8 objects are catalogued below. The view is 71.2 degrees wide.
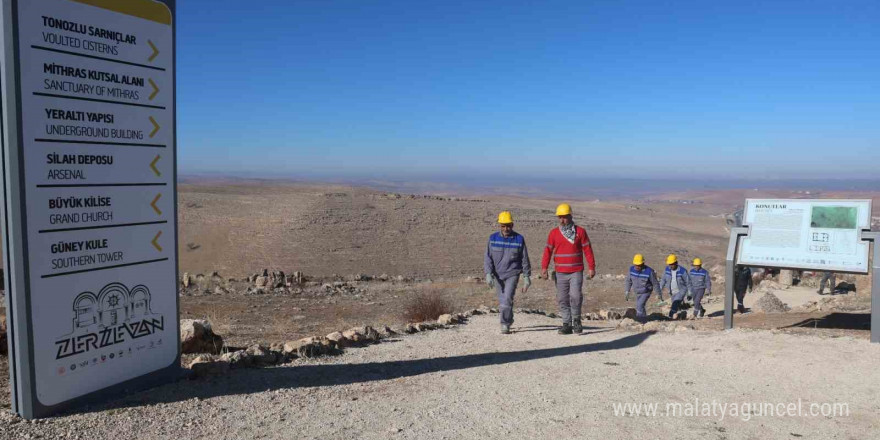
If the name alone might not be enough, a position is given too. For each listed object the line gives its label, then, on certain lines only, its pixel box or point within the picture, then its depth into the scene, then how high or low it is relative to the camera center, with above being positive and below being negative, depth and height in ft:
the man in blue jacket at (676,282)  45.57 -7.85
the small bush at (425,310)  39.58 -8.79
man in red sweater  30.04 -4.18
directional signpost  15.29 -0.65
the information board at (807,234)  28.35 -2.76
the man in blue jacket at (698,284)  45.68 -7.98
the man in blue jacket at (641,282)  42.73 -7.34
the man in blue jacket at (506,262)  29.96 -4.25
